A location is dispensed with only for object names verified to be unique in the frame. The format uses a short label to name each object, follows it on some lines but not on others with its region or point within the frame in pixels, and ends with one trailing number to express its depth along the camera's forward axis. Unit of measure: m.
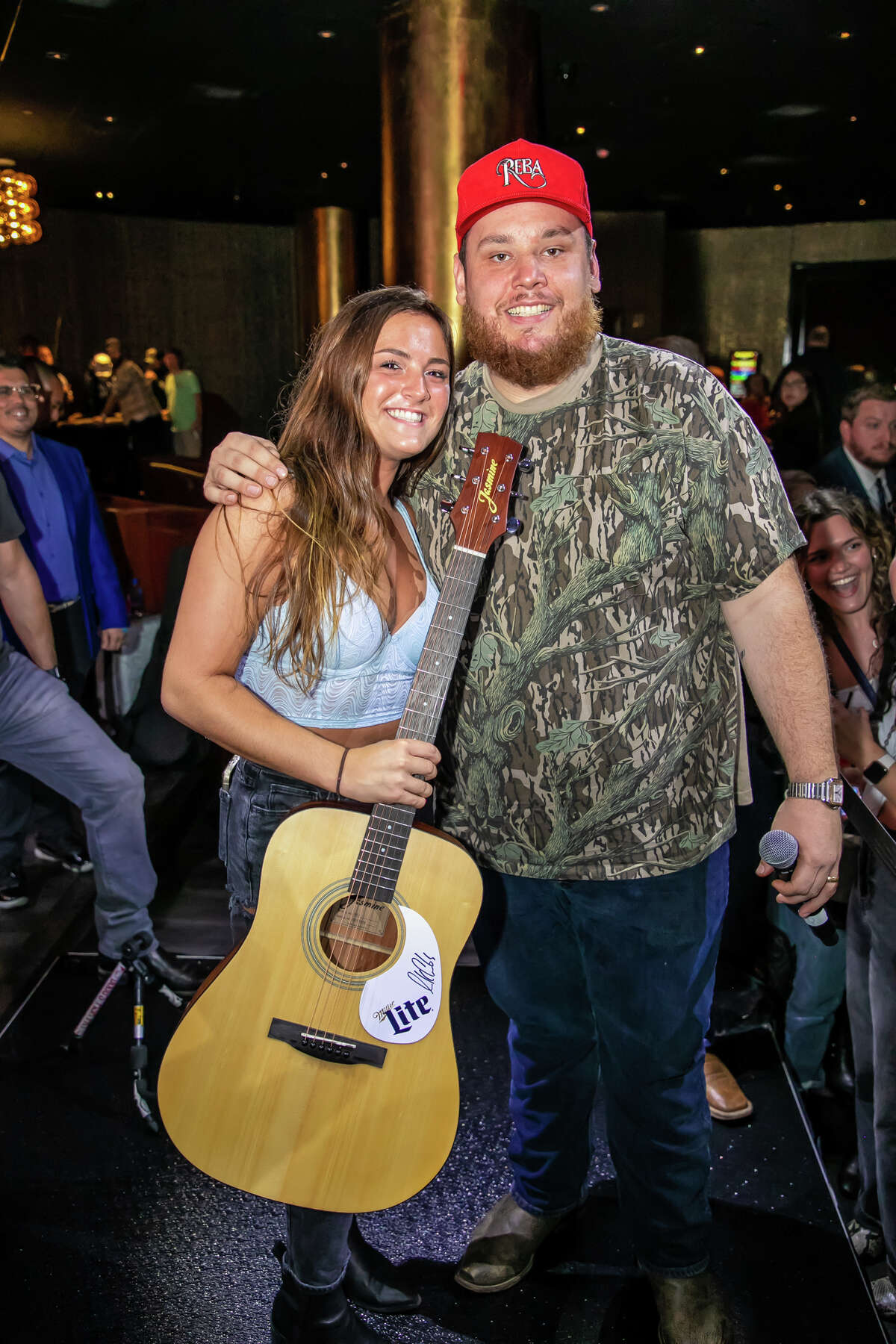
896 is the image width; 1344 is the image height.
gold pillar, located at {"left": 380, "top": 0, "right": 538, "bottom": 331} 5.05
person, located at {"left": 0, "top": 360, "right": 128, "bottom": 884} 3.98
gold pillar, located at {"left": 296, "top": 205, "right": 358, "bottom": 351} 14.01
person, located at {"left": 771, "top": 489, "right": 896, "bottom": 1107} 2.76
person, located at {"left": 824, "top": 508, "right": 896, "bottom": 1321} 2.02
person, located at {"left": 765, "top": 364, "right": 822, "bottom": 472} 6.88
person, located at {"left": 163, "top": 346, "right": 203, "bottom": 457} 13.18
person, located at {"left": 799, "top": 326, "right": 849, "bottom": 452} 7.08
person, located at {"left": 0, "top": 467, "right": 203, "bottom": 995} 3.00
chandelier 8.56
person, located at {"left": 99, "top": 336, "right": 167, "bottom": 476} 11.94
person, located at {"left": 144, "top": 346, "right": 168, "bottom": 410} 13.68
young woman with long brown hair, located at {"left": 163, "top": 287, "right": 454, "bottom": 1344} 1.67
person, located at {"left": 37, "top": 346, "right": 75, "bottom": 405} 12.19
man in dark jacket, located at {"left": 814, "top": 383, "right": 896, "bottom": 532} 4.30
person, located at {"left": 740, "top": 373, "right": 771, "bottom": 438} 11.72
